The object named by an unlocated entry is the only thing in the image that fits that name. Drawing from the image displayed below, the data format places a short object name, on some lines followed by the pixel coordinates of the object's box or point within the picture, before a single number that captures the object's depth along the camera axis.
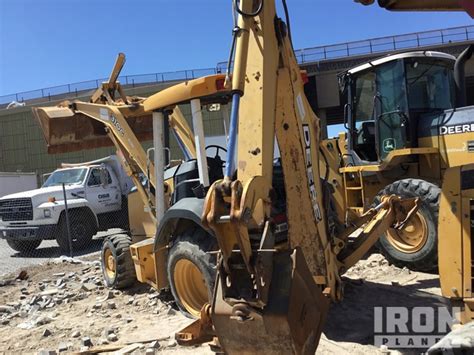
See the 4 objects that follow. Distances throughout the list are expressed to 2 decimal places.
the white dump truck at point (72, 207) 11.79
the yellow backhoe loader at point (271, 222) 3.13
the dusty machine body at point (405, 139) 6.57
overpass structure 27.47
